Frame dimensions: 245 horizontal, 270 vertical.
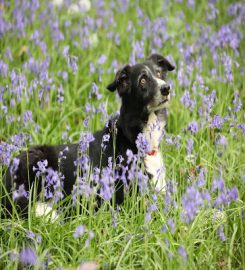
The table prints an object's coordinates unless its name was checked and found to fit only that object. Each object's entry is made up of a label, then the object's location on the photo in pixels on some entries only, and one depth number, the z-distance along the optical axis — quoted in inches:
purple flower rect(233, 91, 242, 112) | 374.8
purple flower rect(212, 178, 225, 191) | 262.8
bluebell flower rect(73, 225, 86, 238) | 244.0
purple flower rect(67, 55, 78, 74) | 432.1
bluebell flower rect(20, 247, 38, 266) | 261.3
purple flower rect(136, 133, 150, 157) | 305.8
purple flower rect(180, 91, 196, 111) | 390.9
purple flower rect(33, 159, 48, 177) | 293.5
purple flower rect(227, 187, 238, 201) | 261.7
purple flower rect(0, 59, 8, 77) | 451.8
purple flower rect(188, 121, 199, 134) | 361.1
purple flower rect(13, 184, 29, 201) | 281.4
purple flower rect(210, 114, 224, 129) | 341.9
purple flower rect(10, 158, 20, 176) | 280.5
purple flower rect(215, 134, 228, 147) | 290.5
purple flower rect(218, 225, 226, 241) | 265.9
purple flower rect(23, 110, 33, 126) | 394.4
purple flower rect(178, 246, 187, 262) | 238.7
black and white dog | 391.2
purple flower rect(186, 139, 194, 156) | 333.4
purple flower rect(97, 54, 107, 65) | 491.8
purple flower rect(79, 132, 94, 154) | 311.1
